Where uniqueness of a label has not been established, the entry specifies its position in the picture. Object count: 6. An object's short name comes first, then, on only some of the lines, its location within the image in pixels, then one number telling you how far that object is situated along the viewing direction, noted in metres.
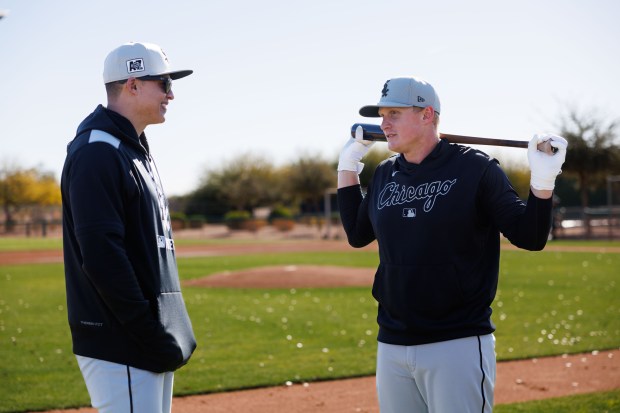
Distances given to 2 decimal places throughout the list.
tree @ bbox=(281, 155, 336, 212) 66.00
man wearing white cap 2.98
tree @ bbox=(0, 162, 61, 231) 62.81
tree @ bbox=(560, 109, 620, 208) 40.66
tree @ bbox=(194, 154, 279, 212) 67.81
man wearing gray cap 3.25
